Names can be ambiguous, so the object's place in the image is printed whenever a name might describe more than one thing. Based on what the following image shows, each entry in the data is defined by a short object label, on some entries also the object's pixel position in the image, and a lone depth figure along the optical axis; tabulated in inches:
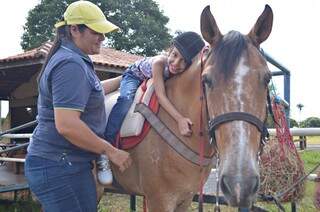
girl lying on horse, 112.4
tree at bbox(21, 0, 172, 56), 1140.5
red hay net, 137.3
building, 312.8
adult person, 88.3
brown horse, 81.6
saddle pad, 120.7
